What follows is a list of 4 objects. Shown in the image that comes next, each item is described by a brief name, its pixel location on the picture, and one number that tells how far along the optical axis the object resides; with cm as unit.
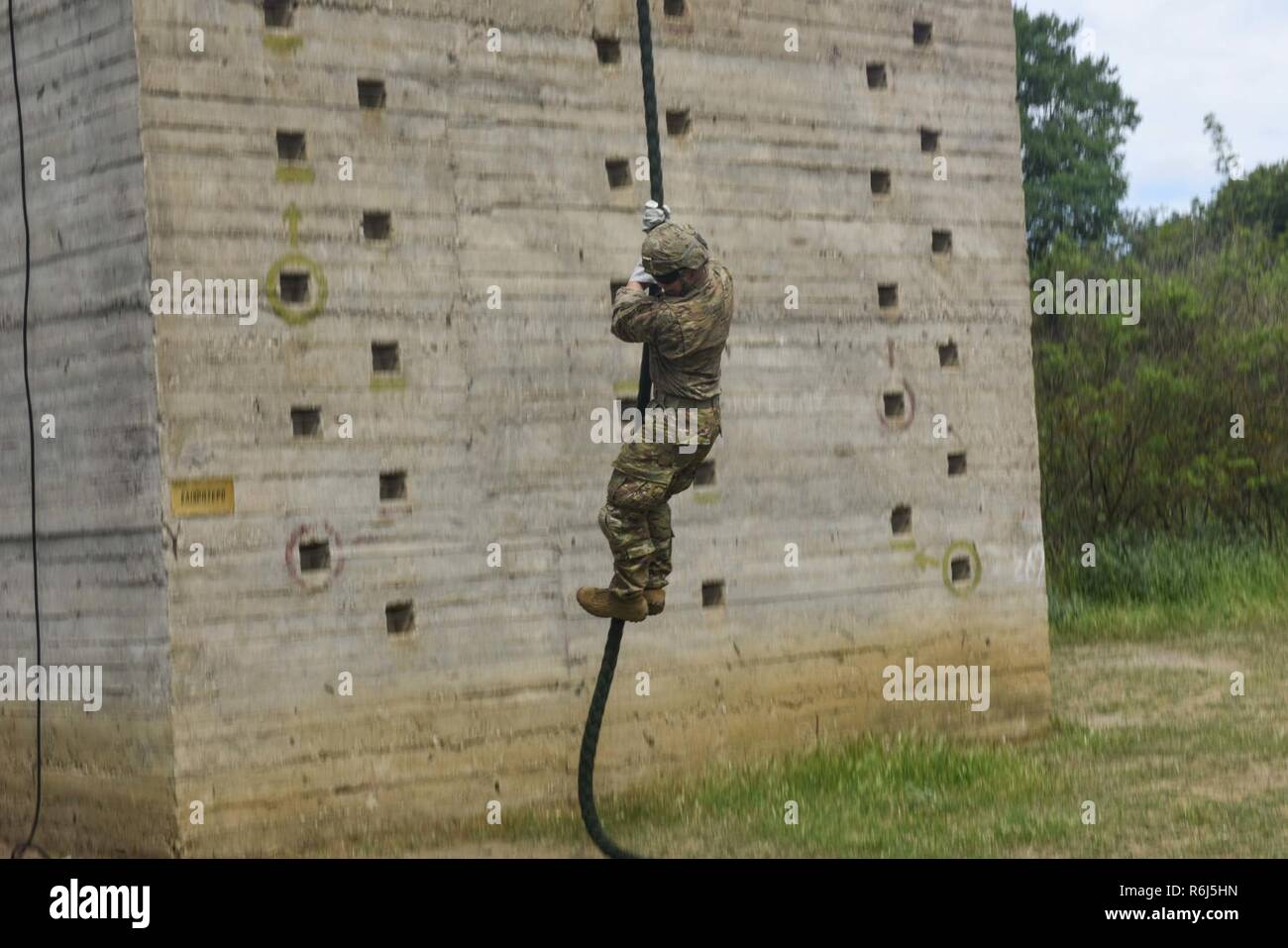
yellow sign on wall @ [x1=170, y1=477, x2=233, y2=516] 1077
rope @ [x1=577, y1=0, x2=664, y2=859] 1007
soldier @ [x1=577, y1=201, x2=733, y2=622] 1055
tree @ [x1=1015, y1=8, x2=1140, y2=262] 4559
